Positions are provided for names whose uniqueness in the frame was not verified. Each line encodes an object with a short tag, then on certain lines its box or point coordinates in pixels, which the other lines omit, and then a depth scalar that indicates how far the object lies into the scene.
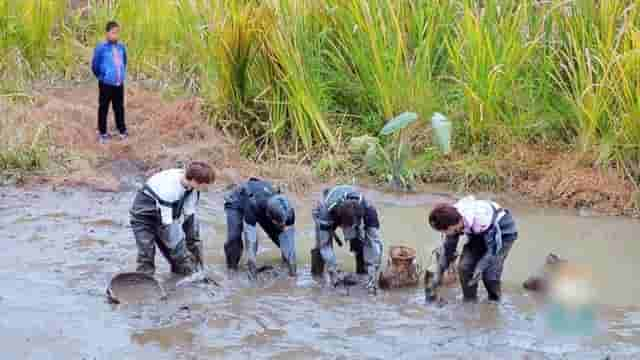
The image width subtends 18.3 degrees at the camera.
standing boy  20.96
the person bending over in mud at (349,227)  14.25
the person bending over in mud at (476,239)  13.16
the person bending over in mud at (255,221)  14.69
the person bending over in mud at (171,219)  14.10
